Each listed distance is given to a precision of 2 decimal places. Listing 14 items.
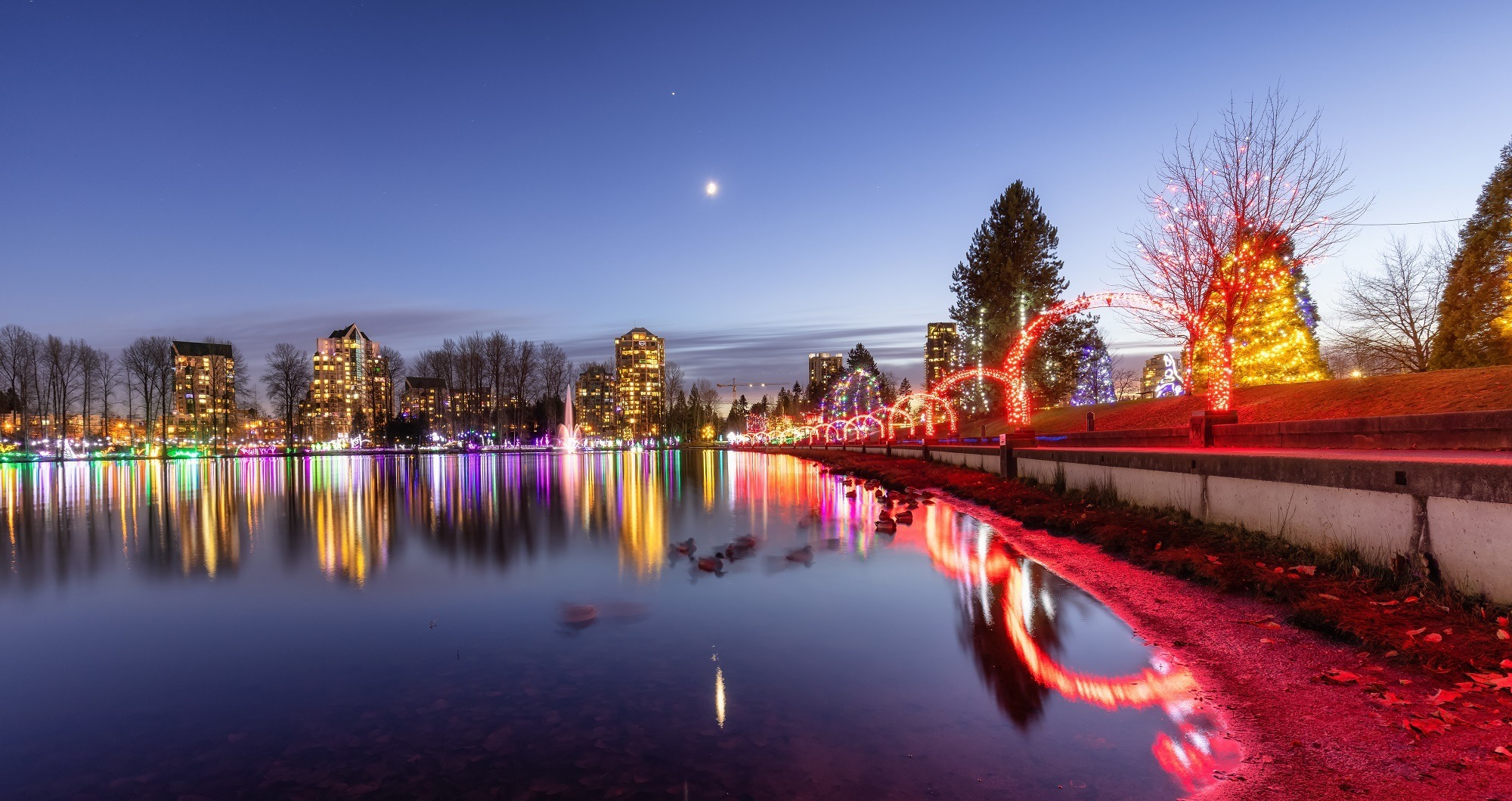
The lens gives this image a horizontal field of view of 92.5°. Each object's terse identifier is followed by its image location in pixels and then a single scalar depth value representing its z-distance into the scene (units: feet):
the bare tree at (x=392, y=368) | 341.21
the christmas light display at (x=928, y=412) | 147.02
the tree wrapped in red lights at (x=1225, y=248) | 67.62
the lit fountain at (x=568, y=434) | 376.07
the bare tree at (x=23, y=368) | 251.80
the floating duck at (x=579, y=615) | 26.50
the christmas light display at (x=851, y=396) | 330.95
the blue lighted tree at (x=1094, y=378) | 244.63
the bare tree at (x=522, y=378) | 325.01
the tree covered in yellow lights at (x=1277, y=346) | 122.93
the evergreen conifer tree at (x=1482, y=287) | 97.14
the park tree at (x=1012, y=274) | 170.09
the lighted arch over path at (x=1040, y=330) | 63.31
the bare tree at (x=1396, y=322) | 132.46
